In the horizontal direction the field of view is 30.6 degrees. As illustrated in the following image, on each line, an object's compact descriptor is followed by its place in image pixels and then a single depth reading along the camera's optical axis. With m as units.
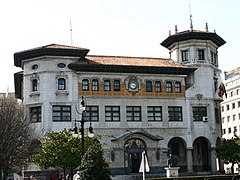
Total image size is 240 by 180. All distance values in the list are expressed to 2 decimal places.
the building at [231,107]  86.81
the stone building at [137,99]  44.59
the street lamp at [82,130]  25.08
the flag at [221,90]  50.09
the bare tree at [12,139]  39.34
